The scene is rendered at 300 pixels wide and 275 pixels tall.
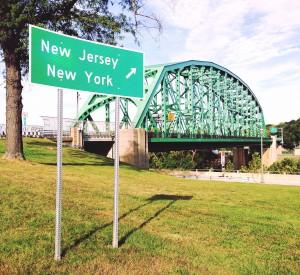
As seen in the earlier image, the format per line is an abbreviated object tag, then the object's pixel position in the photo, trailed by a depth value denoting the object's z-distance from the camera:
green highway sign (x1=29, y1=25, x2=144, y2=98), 5.84
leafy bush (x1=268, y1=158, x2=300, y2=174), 78.19
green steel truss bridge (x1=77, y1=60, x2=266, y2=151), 65.12
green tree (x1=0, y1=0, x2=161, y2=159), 17.25
